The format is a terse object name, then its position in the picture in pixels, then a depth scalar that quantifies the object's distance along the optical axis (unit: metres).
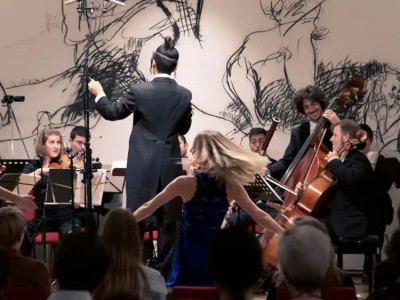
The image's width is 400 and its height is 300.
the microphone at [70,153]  10.34
